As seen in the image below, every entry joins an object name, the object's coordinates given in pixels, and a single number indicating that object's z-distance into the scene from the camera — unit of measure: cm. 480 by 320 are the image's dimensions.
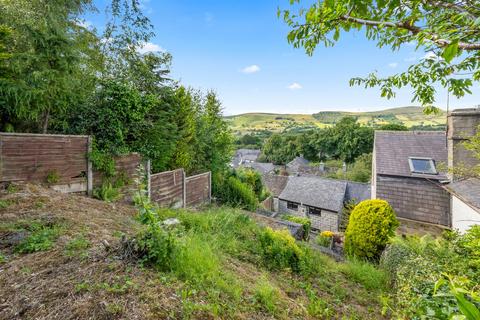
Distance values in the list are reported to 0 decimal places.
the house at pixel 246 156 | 5243
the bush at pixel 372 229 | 724
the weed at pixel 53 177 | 453
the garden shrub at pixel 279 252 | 414
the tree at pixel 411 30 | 179
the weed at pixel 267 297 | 248
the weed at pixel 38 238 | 232
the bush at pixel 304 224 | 914
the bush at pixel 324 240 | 1118
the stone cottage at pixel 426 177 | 705
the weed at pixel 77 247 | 230
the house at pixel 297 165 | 3631
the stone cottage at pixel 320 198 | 1619
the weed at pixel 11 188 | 383
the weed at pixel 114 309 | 164
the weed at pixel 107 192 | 518
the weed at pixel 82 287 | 180
